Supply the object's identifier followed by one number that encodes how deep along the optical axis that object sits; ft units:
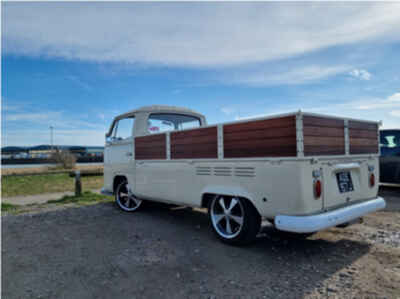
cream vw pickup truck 10.60
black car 26.39
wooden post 29.66
